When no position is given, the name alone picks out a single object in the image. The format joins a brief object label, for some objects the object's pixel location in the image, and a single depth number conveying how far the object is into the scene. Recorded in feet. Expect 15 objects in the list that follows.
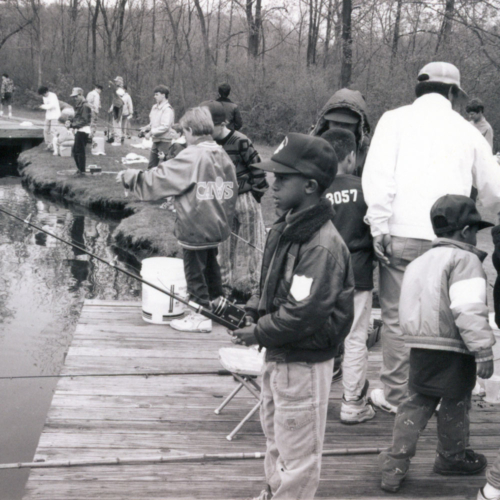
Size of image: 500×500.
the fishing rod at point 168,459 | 10.73
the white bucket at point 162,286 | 17.39
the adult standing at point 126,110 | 64.18
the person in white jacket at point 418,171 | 11.43
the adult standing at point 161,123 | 37.60
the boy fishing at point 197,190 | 15.42
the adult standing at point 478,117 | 28.58
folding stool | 11.69
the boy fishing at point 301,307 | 8.27
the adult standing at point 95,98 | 64.59
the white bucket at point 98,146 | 57.47
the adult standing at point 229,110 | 22.58
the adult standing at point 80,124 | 45.52
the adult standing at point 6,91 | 82.12
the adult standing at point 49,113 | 57.88
